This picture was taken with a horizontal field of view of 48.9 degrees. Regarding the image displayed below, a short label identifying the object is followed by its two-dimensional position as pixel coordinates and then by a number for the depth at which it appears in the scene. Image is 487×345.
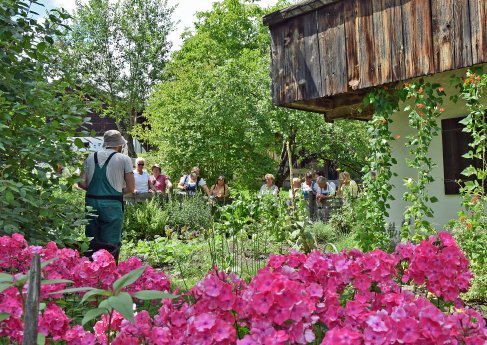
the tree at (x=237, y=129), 20.78
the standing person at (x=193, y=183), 12.47
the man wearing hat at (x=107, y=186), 5.46
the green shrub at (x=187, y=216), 10.02
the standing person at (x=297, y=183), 11.82
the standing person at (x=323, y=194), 12.32
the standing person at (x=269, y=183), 11.60
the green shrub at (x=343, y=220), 10.44
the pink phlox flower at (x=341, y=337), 1.22
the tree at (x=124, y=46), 38.25
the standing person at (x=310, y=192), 12.53
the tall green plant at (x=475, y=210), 5.20
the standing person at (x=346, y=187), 11.26
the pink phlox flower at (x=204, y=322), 1.30
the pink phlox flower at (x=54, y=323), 1.58
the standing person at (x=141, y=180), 10.90
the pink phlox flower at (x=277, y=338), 1.23
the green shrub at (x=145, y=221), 10.02
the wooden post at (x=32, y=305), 0.94
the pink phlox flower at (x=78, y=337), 1.54
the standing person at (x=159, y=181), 11.66
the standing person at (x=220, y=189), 12.05
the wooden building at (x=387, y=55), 6.23
